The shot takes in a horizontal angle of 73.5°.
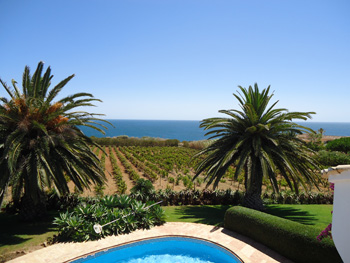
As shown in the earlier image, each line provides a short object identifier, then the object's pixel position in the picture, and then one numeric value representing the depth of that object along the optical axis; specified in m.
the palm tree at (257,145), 11.99
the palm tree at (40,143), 9.39
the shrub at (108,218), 9.98
